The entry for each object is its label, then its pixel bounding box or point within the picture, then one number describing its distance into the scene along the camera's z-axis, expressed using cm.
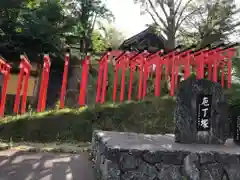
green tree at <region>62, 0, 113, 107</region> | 1520
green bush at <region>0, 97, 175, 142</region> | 827
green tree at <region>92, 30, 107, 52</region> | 1873
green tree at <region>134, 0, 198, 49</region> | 1512
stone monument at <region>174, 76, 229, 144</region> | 466
